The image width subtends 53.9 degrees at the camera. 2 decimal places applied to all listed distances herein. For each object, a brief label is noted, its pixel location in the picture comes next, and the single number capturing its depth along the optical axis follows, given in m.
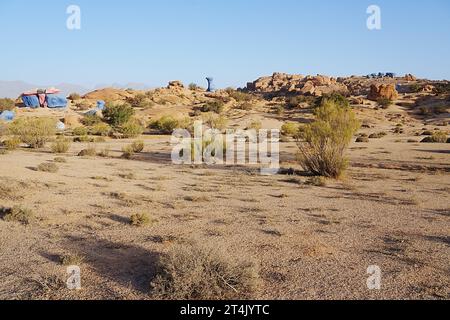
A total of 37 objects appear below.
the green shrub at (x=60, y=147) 21.35
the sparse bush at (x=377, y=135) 29.54
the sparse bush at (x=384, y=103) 50.34
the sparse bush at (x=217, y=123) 36.36
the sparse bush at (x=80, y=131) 32.98
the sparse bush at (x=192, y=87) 75.15
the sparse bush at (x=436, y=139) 25.23
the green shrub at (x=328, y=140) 14.74
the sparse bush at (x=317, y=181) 13.23
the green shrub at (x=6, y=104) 47.71
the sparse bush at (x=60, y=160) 17.20
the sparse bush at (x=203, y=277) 5.28
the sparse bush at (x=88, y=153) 20.33
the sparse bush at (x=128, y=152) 20.52
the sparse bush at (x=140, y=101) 53.91
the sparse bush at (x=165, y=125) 36.78
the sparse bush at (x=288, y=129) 32.64
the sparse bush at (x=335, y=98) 45.34
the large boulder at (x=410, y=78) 89.15
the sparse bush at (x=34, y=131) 24.27
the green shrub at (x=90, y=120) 40.47
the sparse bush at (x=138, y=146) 22.95
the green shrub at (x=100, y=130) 33.67
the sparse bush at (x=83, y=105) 50.34
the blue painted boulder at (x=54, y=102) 50.59
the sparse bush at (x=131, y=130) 32.56
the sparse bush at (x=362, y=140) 26.82
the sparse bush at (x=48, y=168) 14.44
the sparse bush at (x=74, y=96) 59.99
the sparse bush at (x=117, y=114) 39.75
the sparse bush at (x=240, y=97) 61.05
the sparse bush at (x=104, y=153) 20.58
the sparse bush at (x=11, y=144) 22.39
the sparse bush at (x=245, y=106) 52.04
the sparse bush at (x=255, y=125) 37.83
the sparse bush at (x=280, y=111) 48.30
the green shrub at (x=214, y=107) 50.17
